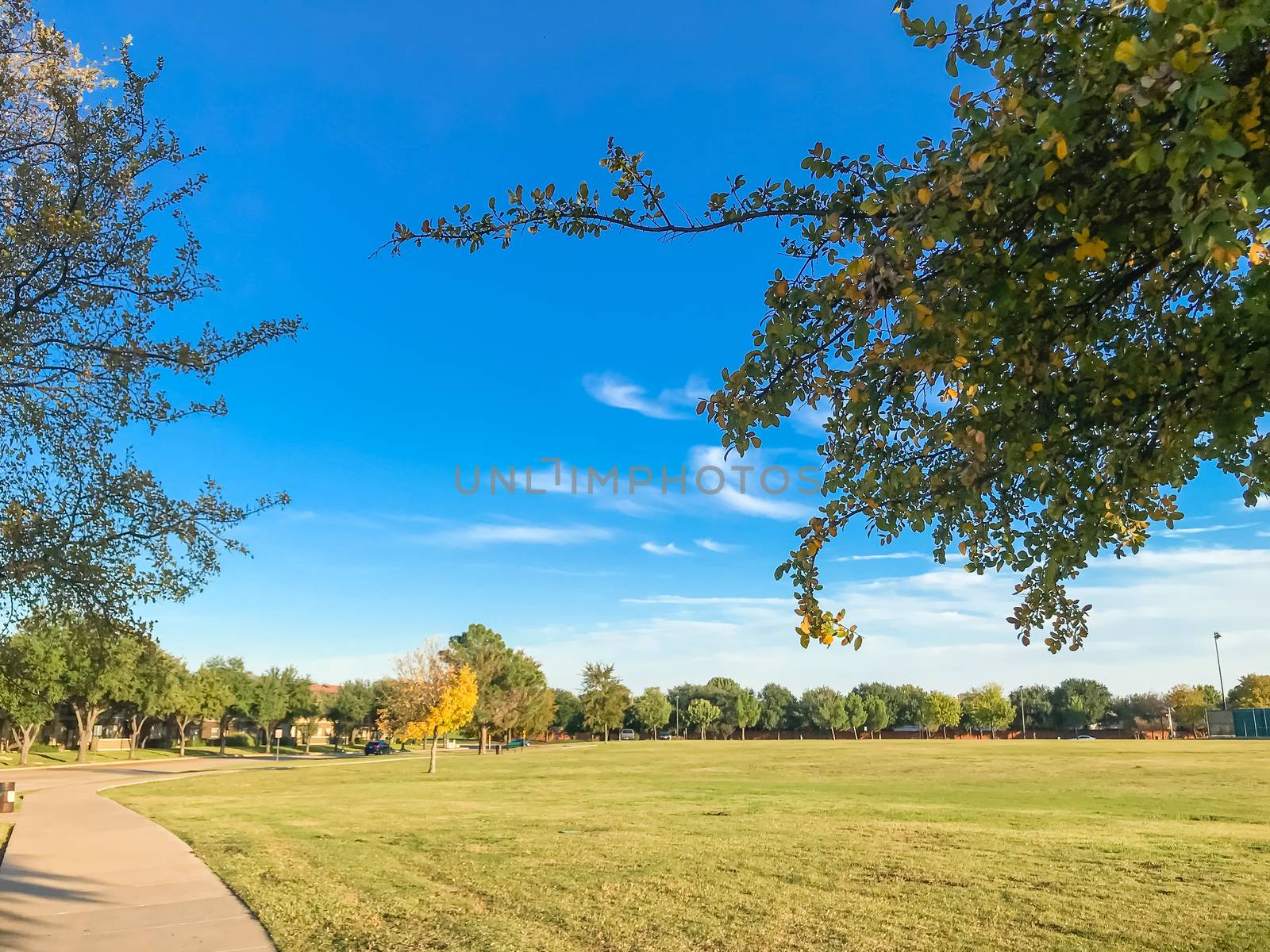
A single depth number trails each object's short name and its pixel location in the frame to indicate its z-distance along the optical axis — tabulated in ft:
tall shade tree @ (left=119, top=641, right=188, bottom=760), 171.32
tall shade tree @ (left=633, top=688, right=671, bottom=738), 333.62
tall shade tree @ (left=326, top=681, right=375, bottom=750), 255.91
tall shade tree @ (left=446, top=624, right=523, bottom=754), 173.06
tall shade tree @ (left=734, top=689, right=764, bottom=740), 353.72
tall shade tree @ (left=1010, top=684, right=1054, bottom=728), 372.58
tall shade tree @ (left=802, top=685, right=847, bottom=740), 340.18
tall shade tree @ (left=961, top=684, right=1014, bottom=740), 346.95
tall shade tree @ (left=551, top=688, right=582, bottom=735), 343.87
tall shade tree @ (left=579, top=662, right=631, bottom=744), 240.53
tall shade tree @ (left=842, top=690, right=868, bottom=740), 342.64
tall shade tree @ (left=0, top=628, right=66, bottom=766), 26.99
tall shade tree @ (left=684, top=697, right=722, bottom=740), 345.72
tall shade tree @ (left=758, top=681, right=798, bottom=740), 371.15
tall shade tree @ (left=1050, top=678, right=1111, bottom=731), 361.10
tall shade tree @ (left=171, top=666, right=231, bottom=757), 194.58
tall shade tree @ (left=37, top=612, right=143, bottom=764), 26.96
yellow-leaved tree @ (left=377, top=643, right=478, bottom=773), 129.29
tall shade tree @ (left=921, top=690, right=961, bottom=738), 344.28
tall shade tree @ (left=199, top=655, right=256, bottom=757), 212.02
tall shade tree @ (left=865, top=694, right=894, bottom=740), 346.95
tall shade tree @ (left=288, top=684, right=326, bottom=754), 236.02
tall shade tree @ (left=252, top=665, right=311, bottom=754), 220.84
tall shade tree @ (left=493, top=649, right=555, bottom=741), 181.16
